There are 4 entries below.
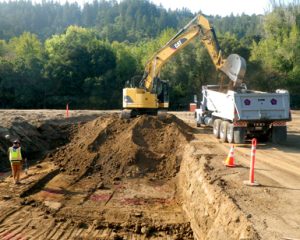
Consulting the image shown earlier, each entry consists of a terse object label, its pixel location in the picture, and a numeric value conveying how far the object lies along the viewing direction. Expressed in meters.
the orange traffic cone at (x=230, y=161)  9.38
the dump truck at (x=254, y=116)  12.26
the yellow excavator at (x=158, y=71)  15.20
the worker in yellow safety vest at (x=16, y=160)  10.62
